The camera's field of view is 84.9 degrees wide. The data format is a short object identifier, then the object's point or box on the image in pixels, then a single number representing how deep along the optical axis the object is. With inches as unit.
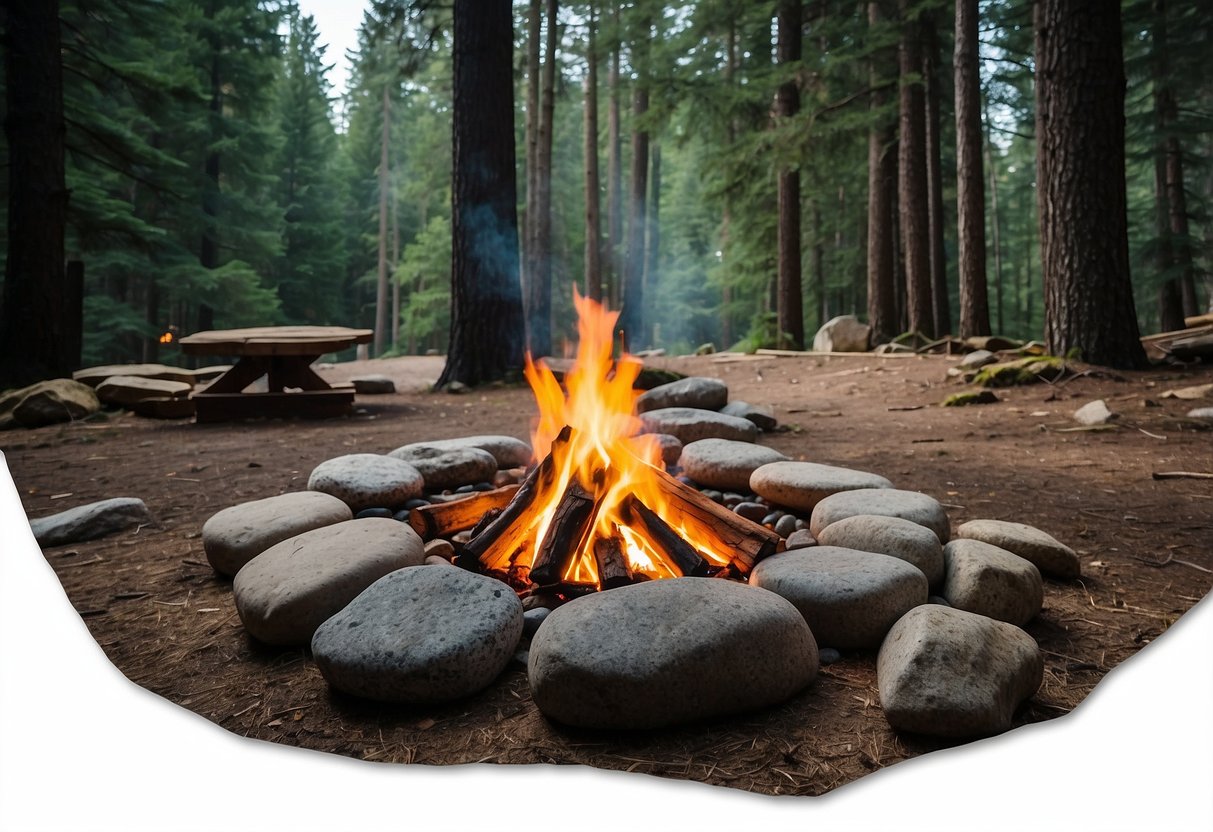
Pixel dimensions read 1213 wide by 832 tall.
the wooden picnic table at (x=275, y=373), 238.4
